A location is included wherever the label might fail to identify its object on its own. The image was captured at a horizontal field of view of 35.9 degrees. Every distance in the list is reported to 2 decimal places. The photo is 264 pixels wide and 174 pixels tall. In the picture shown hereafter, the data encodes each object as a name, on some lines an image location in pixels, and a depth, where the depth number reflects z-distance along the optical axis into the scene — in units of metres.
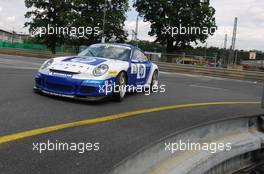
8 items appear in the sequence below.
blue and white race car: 7.43
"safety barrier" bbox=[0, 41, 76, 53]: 49.60
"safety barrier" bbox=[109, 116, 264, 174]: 3.42
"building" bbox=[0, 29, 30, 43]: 116.39
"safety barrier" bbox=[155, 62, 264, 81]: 25.61
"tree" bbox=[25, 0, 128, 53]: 47.47
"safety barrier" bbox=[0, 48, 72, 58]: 37.83
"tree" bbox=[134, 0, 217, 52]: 50.56
